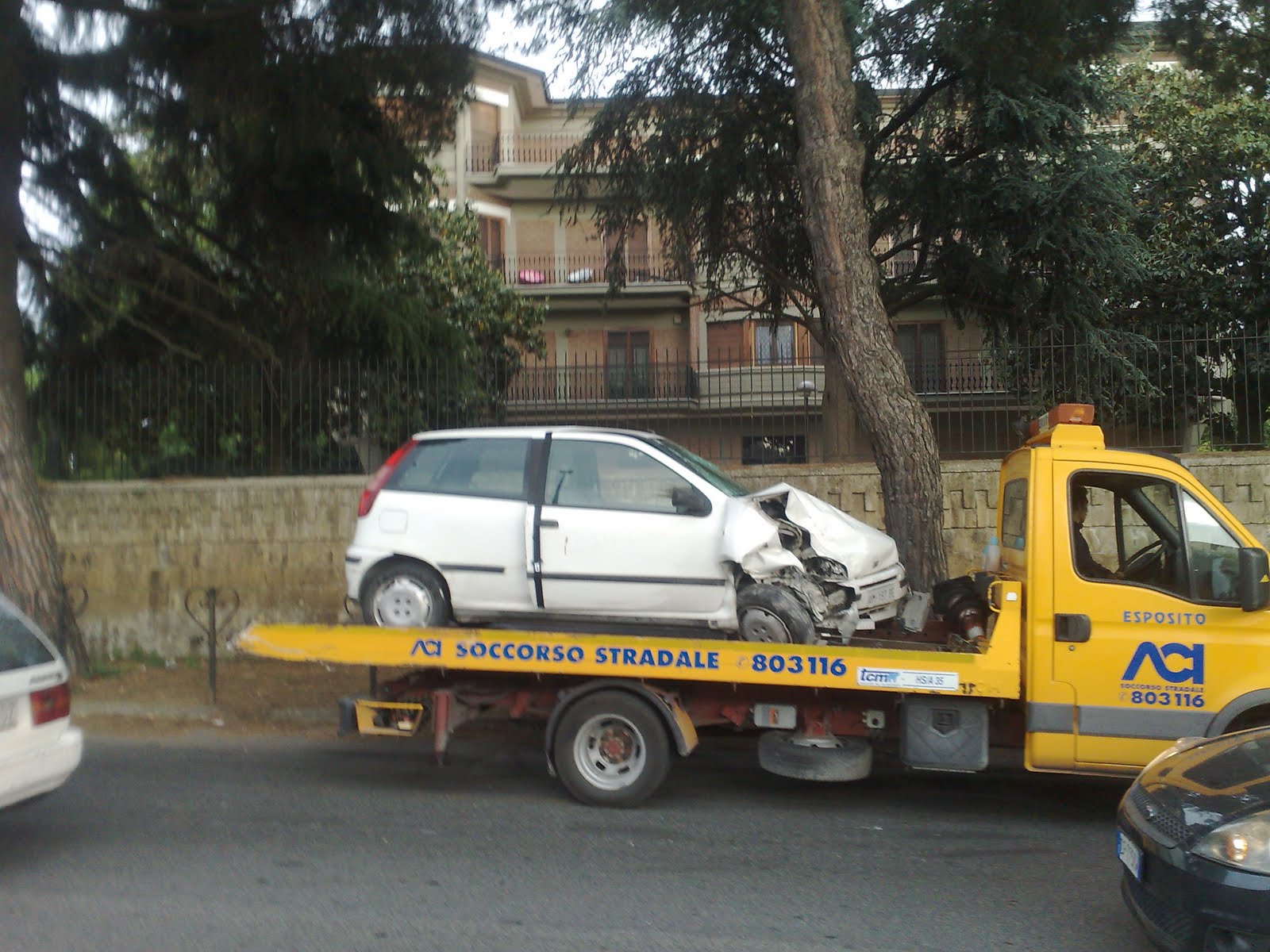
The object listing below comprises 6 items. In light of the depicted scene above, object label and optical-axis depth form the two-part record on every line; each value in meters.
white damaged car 6.69
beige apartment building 12.15
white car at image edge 5.41
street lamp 12.07
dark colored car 3.91
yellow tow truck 5.94
